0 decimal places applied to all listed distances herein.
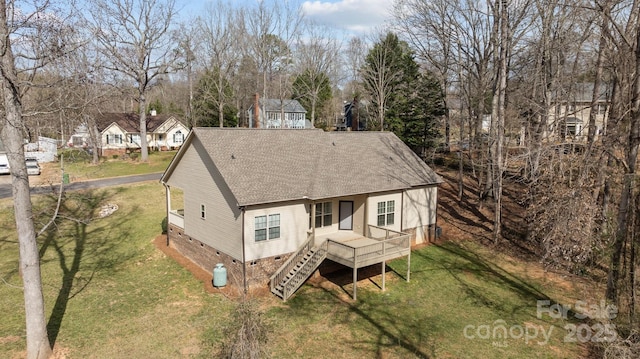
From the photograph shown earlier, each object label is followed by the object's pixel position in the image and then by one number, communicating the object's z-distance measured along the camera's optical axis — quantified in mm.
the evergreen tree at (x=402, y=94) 41397
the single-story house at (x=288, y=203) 16969
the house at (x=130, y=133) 50531
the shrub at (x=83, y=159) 39797
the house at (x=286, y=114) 65650
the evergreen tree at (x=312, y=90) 62822
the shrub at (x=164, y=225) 23989
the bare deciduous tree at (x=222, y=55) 54812
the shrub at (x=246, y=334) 9969
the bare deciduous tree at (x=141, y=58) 43531
